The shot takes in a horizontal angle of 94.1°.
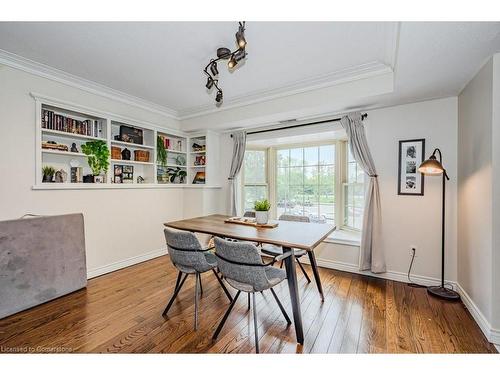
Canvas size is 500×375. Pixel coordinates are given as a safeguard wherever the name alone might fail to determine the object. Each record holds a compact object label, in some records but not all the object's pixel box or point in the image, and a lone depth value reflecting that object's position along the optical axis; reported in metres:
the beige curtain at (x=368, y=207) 2.99
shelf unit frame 2.61
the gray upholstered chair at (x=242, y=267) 1.68
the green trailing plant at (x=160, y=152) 3.99
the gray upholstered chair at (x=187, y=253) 1.99
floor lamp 2.37
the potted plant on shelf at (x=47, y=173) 2.73
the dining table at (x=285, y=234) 1.83
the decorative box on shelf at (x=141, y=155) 3.77
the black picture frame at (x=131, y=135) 3.52
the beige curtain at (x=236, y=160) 4.18
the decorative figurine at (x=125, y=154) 3.57
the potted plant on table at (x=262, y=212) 2.57
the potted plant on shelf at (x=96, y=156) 3.07
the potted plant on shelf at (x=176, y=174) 4.37
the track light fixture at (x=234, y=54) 1.60
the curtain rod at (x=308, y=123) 3.12
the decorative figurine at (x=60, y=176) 2.84
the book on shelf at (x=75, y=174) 3.04
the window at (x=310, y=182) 3.72
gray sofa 2.19
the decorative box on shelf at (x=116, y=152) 3.38
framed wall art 2.83
